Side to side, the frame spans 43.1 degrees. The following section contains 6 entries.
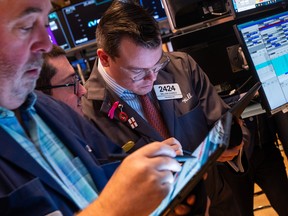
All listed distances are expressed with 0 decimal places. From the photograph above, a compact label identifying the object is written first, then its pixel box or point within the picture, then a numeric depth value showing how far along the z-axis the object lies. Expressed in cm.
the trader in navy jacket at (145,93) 158
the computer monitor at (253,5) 189
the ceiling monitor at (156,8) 338
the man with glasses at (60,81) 171
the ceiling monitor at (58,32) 363
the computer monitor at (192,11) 232
